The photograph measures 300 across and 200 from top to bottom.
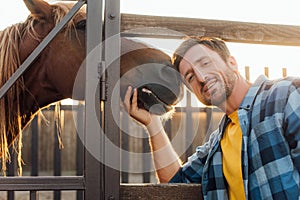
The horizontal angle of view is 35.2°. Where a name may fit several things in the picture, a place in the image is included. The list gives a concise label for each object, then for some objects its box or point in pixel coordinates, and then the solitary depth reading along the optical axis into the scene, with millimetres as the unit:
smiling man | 1588
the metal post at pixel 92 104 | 1629
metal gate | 1625
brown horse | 2035
